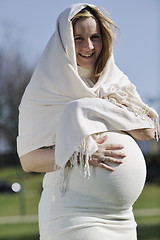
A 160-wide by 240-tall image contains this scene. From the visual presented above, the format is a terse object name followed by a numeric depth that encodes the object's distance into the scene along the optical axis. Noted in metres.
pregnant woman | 2.88
